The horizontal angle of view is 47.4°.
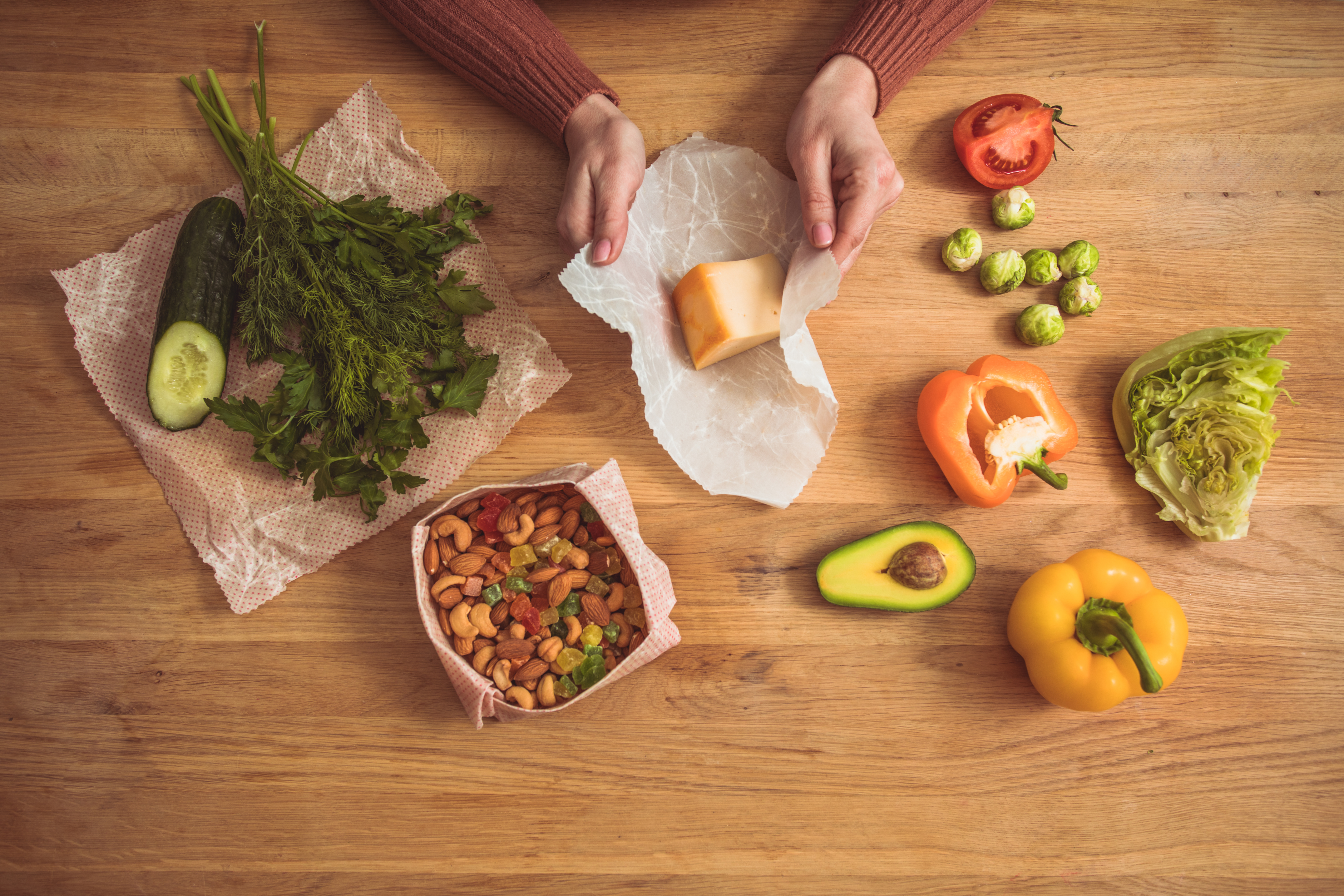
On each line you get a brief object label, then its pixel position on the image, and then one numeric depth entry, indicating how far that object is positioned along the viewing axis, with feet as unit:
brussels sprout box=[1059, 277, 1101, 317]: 3.40
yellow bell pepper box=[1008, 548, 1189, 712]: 3.22
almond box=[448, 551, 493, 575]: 3.23
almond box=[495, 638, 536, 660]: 3.21
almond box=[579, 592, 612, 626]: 3.24
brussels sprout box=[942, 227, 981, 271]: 3.39
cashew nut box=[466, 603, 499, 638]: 3.22
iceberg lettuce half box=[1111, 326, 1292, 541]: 3.31
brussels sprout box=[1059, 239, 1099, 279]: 3.41
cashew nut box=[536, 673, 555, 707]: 3.20
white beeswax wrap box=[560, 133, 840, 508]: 3.26
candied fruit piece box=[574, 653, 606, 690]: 3.20
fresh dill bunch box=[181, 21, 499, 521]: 3.21
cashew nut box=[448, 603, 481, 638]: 3.20
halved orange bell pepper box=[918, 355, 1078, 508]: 3.28
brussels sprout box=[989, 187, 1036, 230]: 3.41
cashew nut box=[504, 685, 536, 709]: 3.19
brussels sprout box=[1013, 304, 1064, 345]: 3.38
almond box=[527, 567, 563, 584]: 3.24
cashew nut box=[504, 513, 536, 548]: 3.25
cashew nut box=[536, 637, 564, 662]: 3.21
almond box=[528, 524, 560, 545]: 3.26
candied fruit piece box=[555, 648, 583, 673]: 3.21
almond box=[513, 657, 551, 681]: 3.20
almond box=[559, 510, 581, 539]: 3.28
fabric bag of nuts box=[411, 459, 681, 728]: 3.20
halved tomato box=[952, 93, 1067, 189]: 3.40
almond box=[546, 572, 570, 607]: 3.23
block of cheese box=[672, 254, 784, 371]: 3.23
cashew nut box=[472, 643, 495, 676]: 3.21
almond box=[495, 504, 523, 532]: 3.25
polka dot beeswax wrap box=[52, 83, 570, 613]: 3.30
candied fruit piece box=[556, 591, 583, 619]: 3.26
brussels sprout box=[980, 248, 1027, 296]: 3.38
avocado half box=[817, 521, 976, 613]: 3.28
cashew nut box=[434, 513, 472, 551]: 3.24
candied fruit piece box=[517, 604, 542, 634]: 3.24
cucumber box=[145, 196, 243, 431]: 3.25
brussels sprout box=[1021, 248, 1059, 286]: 3.41
